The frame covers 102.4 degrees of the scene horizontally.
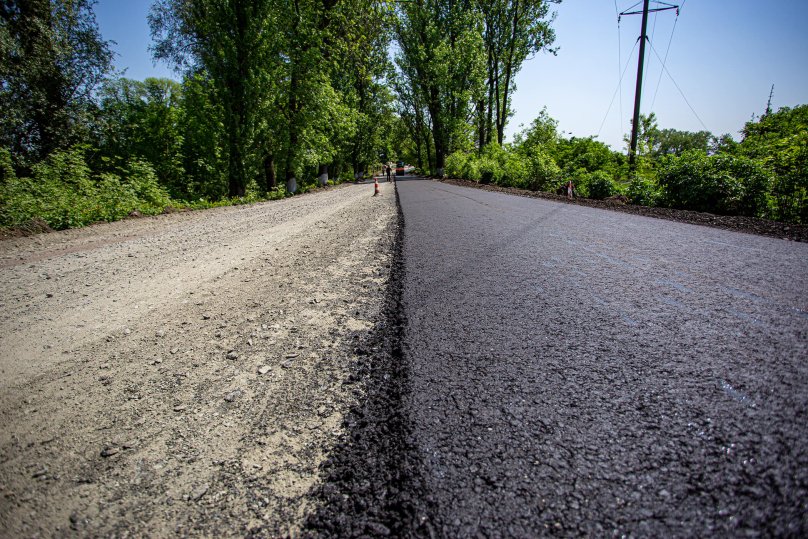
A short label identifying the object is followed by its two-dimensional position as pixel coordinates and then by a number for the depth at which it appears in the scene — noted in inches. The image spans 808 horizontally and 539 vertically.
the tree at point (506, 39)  1028.5
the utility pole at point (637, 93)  550.3
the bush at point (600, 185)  443.5
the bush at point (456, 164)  1055.0
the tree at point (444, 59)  1040.8
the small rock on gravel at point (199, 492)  59.1
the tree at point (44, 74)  503.8
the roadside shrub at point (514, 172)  654.5
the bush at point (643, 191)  366.0
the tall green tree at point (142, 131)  694.5
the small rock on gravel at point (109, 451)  69.2
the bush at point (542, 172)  573.9
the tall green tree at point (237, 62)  539.2
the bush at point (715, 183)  274.7
